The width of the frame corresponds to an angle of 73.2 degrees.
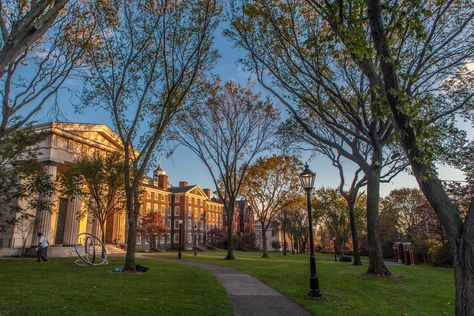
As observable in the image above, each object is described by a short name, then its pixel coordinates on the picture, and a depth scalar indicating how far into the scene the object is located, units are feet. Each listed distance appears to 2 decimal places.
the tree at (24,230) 93.37
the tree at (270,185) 116.26
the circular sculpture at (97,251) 62.96
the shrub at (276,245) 303.27
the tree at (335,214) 148.93
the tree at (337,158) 69.23
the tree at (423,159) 14.44
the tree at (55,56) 44.05
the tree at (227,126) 82.43
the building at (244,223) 258.78
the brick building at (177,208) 200.95
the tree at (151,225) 171.73
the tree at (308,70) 43.27
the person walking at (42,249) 67.97
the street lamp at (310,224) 30.87
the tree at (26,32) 17.95
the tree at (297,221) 189.57
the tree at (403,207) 170.91
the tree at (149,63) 50.49
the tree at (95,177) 81.51
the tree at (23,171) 66.80
